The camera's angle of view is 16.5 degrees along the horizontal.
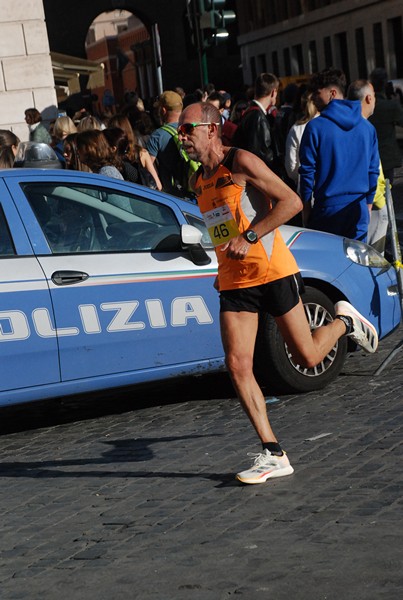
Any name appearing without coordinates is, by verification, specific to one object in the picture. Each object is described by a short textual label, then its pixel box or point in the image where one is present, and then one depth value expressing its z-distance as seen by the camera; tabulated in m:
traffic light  17.25
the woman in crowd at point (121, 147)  11.11
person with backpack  12.11
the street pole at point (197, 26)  17.32
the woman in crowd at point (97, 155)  10.61
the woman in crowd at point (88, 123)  13.60
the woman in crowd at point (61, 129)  15.16
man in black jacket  12.84
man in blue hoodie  9.70
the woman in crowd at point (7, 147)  11.71
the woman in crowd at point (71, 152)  11.55
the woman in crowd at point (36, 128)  17.47
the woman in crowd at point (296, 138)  11.82
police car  7.54
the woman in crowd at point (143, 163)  11.45
